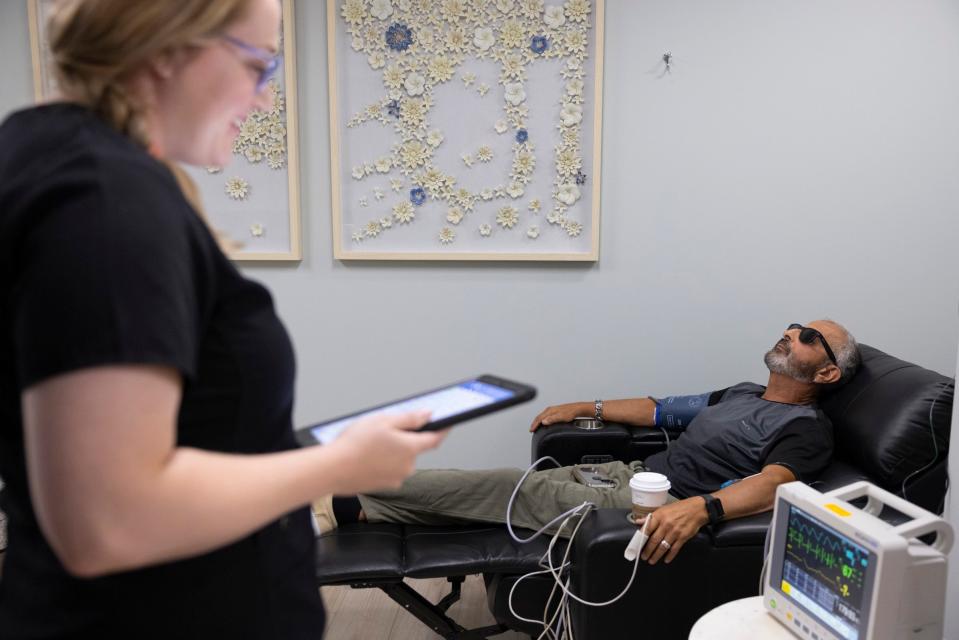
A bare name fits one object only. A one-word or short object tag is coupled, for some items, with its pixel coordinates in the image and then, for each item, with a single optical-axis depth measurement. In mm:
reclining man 2199
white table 1457
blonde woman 548
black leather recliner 1908
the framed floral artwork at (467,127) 2824
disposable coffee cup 1963
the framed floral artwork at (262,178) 2918
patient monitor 1261
